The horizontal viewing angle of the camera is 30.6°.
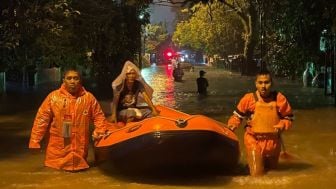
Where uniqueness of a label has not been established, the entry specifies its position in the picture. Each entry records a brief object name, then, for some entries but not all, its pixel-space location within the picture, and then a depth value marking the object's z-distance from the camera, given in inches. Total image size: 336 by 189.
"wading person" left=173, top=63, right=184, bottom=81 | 1417.9
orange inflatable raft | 296.7
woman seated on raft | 366.0
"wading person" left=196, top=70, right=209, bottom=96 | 979.3
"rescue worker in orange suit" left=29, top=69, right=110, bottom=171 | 335.0
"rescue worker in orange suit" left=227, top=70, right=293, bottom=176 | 314.0
